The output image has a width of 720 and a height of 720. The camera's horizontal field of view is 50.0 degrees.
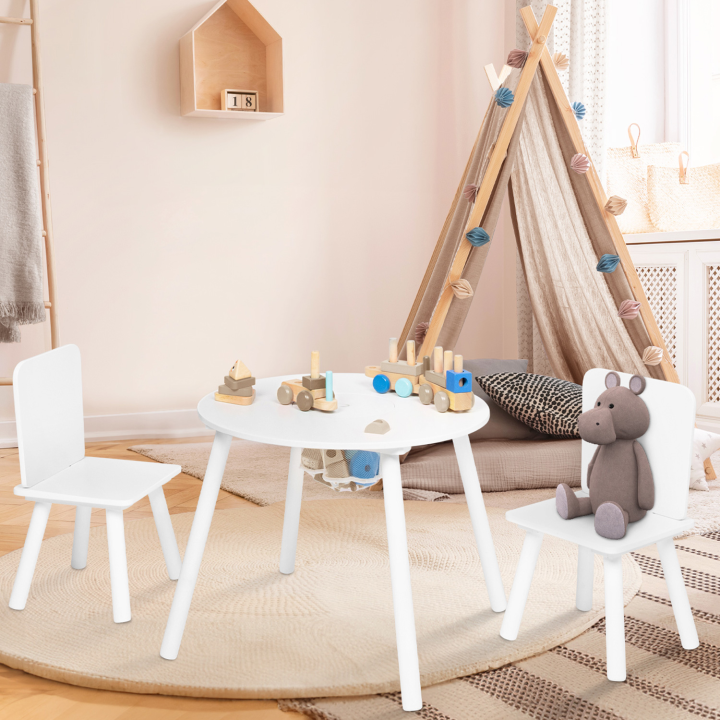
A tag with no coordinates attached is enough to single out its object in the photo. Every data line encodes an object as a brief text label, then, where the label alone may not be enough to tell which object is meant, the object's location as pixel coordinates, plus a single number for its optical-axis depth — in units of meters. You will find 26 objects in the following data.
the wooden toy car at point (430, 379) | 1.55
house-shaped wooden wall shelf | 3.39
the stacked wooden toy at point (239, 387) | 1.63
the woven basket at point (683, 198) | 3.32
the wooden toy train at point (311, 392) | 1.56
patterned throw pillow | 2.66
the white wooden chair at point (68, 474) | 1.59
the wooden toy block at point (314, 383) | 1.59
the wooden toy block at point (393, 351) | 1.80
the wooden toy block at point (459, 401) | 1.55
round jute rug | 1.43
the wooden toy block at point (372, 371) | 1.85
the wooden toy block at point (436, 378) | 1.61
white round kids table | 1.34
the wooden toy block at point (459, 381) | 1.53
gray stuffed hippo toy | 1.47
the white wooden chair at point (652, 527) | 1.39
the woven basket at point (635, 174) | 3.42
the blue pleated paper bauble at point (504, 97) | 2.57
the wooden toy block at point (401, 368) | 1.71
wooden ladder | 3.05
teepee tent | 2.63
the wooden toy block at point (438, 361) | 1.64
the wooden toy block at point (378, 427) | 1.38
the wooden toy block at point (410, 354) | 1.75
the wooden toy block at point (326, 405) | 1.56
